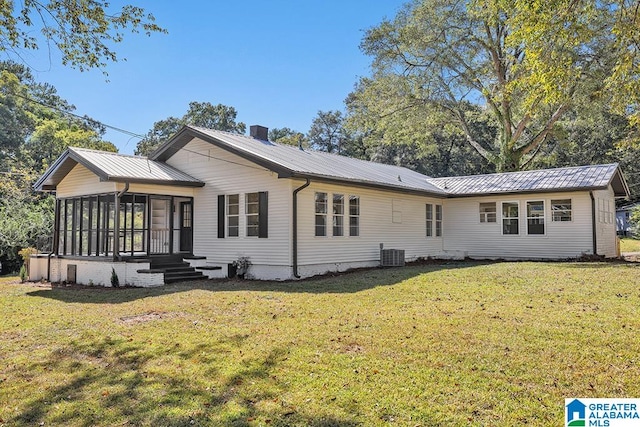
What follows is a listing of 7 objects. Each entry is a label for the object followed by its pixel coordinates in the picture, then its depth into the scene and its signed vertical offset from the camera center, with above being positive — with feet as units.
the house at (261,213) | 40.45 +2.26
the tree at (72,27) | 21.70 +10.50
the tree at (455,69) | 66.80 +28.18
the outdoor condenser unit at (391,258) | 48.67 -2.67
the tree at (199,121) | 166.30 +42.61
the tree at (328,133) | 169.37 +38.47
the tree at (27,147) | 58.44 +22.98
